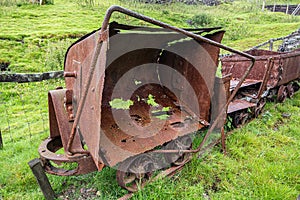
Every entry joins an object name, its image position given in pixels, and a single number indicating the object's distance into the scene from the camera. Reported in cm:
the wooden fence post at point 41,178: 227
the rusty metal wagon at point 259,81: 445
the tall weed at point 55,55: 989
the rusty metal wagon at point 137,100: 197
